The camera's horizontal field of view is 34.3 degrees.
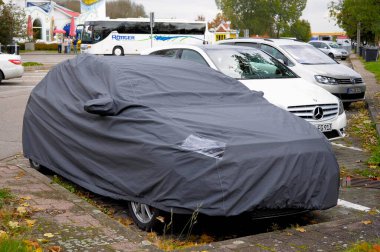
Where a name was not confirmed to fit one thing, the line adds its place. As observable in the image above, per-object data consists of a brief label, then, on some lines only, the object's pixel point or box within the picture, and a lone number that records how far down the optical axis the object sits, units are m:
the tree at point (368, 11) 17.72
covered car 4.99
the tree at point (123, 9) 110.88
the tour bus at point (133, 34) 51.19
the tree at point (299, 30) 92.49
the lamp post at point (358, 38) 55.66
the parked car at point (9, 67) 21.75
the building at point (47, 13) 78.19
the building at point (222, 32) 53.50
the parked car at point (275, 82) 8.91
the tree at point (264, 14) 85.69
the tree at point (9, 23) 37.50
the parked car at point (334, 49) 50.70
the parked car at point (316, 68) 14.45
